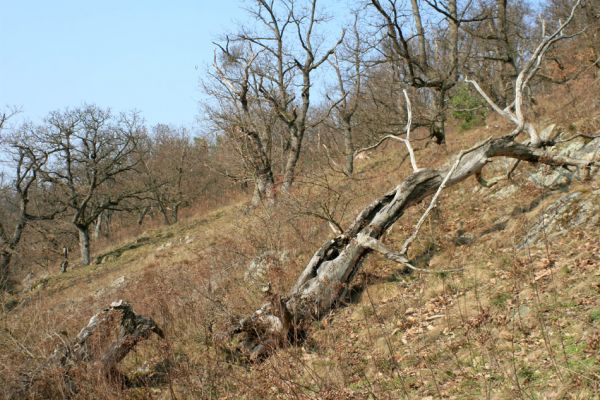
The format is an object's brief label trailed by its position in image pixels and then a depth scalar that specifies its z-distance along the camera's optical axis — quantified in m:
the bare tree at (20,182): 21.22
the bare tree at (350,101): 19.19
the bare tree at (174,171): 30.08
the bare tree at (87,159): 24.17
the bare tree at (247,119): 16.42
